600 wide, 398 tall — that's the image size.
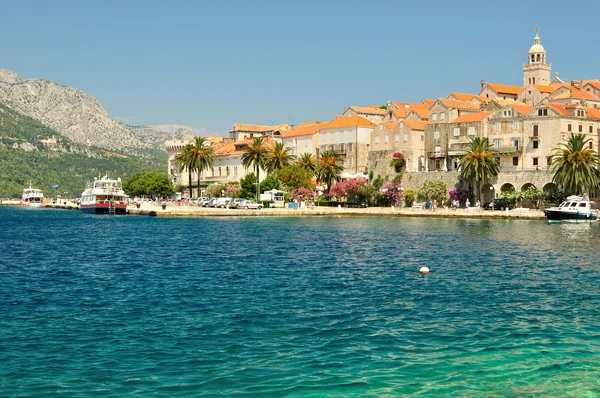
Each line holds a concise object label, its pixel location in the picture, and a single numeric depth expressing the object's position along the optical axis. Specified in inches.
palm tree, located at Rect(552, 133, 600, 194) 3240.7
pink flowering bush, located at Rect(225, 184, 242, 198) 4932.1
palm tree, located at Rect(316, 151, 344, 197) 4308.6
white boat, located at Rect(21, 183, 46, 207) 6827.3
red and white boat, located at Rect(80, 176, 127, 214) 4215.1
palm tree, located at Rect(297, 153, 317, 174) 4670.3
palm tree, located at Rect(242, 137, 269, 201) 4471.0
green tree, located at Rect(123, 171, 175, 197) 5679.1
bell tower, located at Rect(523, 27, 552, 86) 5546.3
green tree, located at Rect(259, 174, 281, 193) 4491.1
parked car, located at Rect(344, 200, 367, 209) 4229.8
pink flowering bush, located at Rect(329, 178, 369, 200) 4153.5
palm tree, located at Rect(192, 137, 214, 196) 4571.9
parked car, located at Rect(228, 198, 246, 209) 4207.7
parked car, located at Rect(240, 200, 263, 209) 4160.9
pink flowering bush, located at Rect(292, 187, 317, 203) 4384.8
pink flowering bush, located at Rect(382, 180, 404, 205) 4178.2
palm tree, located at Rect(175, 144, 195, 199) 4611.2
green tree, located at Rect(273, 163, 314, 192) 4483.3
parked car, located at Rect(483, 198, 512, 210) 3607.3
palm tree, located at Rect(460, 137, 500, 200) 3604.1
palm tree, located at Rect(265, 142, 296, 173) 4591.5
